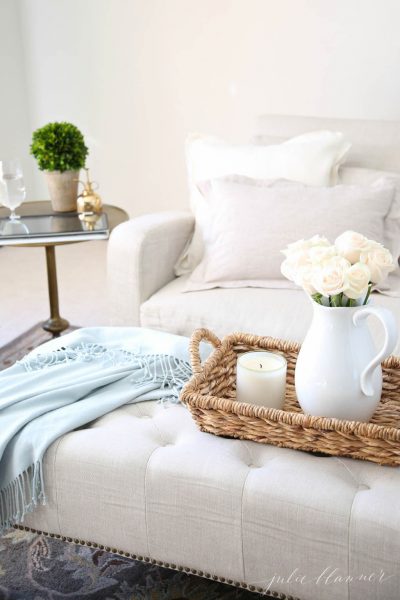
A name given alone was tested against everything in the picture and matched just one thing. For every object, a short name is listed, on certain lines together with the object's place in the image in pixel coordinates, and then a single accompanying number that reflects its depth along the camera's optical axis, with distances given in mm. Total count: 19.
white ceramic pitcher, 1288
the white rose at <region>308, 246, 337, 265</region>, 1255
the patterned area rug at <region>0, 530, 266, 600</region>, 1476
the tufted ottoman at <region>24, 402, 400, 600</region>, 1138
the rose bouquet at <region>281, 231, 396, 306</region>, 1235
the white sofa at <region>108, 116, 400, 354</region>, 1980
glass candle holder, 1386
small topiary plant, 2506
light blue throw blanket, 1349
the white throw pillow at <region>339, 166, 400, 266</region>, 2150
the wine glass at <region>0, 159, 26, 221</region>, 2432
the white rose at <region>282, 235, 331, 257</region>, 1302
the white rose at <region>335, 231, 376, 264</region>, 1263
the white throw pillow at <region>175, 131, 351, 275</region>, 2273
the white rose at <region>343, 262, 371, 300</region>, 1234
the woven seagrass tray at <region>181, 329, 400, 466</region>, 1241
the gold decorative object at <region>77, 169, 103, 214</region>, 2549
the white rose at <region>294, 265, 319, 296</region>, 1264
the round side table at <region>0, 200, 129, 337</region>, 2592
